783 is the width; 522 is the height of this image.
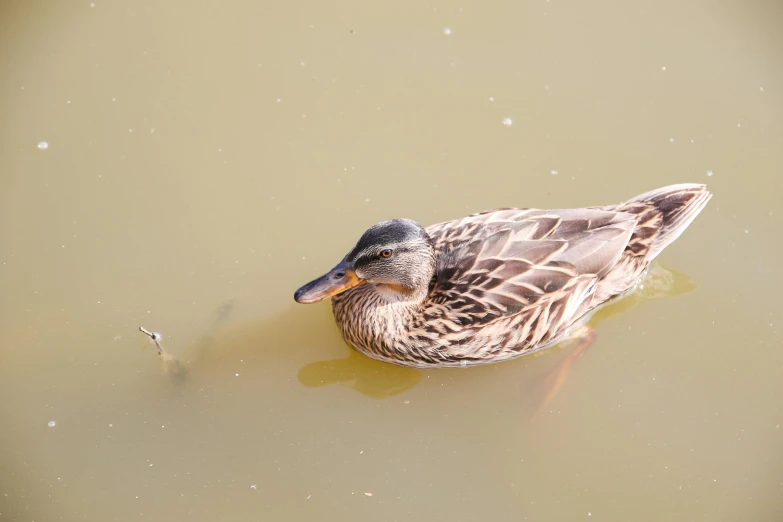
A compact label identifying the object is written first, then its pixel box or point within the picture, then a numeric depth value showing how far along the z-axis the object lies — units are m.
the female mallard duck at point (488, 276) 7.57
